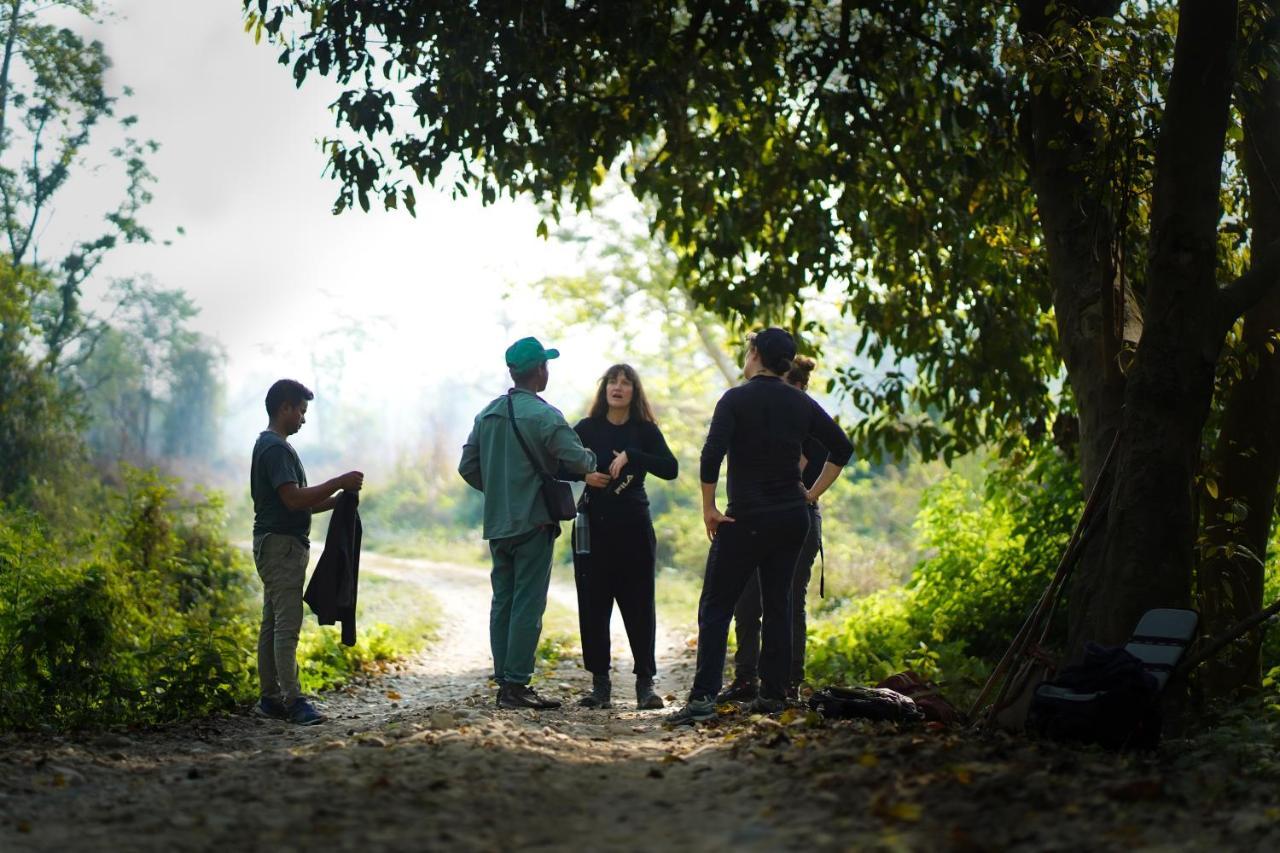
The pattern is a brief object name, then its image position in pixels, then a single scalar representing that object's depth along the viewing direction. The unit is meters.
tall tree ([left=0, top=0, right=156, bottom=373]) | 29.83
